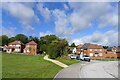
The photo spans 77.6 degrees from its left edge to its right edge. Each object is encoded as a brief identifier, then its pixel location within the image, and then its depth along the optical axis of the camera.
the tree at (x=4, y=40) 53.98
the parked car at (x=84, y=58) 19.87
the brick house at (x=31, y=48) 39.91
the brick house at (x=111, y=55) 34.23
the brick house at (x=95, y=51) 35.21
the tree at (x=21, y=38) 67.14
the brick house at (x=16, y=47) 41.59
